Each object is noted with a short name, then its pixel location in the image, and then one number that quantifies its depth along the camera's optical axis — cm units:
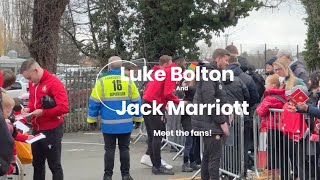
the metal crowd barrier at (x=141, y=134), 1277
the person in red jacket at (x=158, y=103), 884
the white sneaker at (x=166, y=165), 905
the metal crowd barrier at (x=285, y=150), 655
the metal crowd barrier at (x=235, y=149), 766
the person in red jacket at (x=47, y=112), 684
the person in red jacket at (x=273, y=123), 715
